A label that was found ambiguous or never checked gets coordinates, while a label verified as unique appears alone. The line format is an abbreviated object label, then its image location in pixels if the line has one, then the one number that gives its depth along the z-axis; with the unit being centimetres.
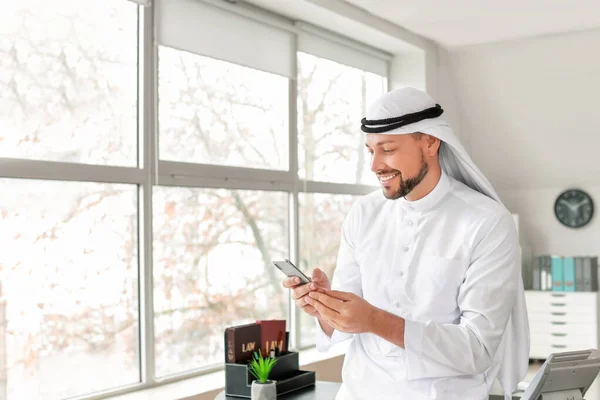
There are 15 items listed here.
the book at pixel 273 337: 343
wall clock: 716
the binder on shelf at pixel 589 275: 679
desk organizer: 323
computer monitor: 208
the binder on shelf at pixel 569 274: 684
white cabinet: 669
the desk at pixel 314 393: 327
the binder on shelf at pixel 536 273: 698
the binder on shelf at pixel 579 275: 682
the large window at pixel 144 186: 352
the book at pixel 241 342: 328
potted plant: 310
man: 197
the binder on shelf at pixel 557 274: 688
